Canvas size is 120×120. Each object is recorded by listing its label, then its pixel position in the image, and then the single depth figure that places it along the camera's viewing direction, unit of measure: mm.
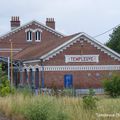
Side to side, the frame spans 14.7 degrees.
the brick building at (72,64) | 42812
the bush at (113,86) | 33344
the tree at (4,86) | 28552
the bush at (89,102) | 15950
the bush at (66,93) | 24606
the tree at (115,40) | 69750
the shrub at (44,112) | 14320
